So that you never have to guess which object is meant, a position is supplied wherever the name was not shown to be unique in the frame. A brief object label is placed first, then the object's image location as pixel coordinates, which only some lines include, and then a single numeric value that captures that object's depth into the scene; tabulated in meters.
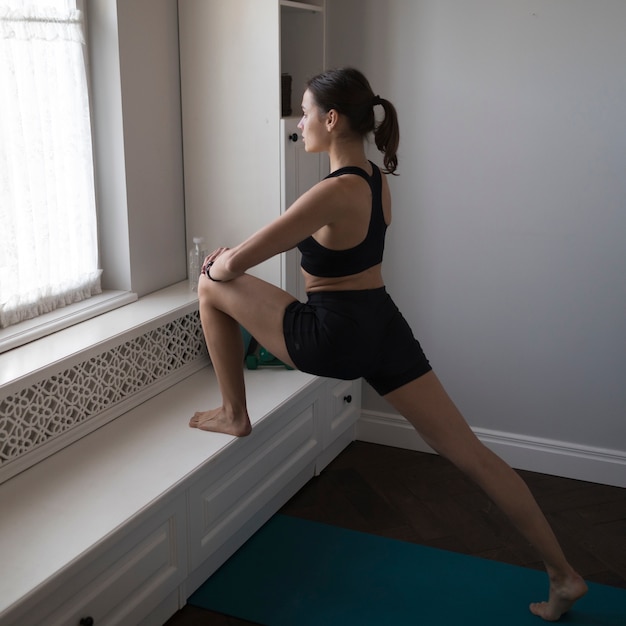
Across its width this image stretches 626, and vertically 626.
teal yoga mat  2.58
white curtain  2.66
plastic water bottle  3.31
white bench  2.07
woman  2.30
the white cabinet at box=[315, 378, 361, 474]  3.45
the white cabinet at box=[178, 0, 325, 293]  3.17
